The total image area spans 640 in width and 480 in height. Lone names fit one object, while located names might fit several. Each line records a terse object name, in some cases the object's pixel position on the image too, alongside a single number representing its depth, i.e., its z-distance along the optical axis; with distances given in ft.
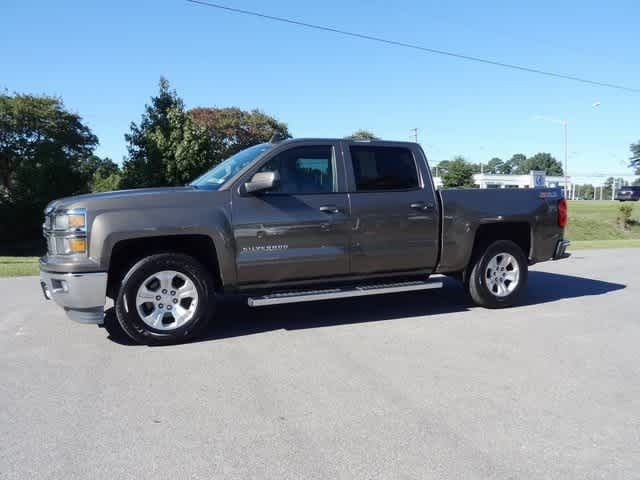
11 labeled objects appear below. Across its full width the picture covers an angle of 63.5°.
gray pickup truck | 15.80
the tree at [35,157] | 80.18
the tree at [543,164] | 475.89
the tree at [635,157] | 409.98
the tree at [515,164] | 489.26
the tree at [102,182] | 130.02
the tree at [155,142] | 67.31
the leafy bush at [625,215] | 103.98
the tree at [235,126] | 168.25
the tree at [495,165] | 453.17
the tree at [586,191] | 506.48
